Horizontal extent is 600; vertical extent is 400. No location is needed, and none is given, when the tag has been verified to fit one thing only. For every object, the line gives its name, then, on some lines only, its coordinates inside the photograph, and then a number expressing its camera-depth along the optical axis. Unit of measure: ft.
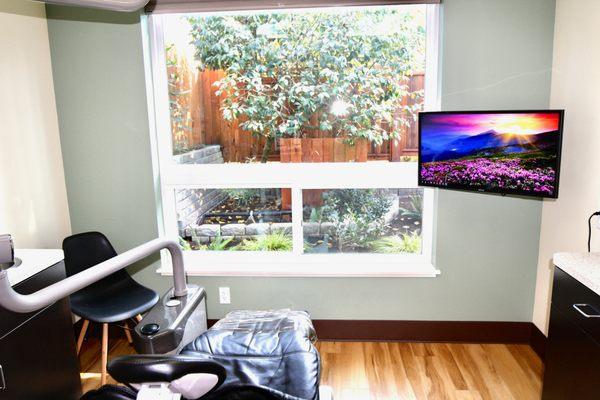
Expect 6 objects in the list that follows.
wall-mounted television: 7.69
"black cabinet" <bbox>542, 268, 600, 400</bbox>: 5.42
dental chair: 3.75
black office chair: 8.23
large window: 9.20
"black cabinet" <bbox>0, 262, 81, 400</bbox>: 5.98
